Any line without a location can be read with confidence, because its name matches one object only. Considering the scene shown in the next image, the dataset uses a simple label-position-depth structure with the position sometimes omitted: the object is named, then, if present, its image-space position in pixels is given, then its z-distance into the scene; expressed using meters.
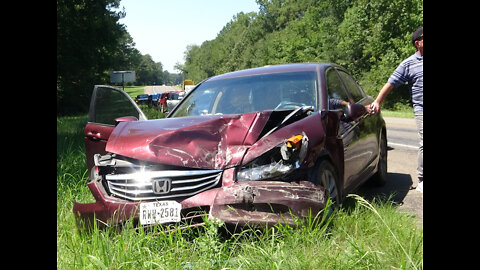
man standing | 5.25
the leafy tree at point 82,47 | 32.19
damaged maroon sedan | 3.15
